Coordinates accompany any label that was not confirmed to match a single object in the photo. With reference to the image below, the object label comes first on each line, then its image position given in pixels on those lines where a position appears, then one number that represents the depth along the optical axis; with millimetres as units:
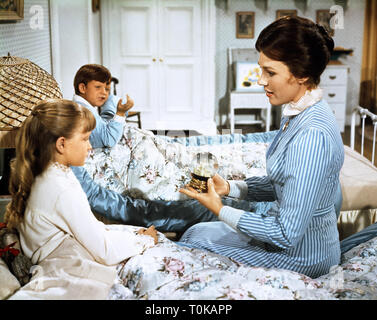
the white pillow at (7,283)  992
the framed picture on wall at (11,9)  2430
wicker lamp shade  1516
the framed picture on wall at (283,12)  5633
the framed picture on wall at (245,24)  5613
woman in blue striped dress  1152
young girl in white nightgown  1101
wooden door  5250
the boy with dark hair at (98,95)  2222
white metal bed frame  2414
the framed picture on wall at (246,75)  5445
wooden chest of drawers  5383
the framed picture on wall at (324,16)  5645
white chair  5375
